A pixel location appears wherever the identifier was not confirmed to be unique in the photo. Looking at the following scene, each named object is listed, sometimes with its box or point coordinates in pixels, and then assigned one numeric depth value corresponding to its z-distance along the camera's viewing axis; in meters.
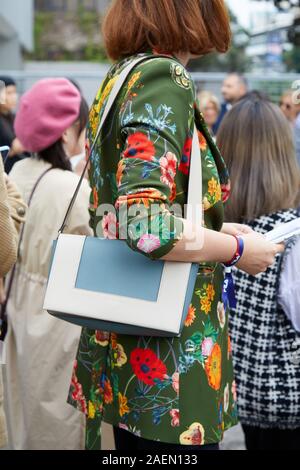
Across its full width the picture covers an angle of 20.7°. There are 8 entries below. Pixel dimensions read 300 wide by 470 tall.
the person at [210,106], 8.73
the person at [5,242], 2.13
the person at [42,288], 3.39
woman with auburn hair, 1.94
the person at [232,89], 9.08
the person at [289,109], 8.03
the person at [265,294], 2.84
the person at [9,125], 6.29
